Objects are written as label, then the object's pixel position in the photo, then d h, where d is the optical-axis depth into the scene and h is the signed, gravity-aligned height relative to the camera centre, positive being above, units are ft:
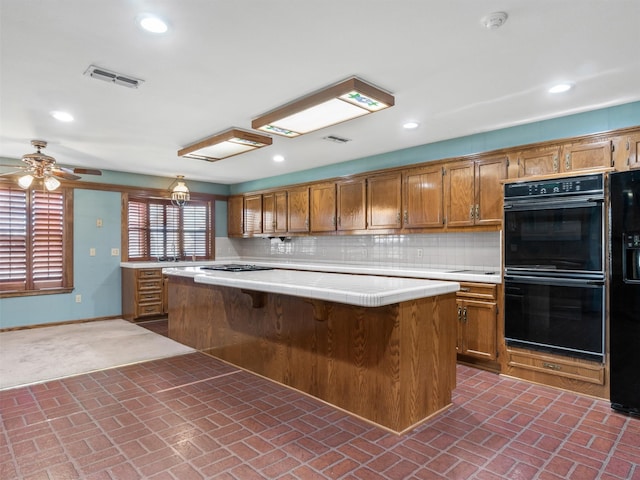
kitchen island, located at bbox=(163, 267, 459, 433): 8.15 -2.41
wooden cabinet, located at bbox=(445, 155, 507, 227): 12.87 +1.77
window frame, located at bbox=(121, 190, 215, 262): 20.90 +1.54
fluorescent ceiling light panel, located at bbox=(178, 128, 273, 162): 13.03 +3.54
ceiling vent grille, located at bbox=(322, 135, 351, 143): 14.17 +3.88
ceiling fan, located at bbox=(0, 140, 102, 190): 14.19 +2.70
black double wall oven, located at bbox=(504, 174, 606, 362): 10.04 -0.67
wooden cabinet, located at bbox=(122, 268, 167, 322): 19.49 -2.65
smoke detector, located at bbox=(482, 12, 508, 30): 6.53 +3.86
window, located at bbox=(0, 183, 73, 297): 17.46 +0.06
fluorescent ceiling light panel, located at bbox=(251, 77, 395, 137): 9.22 +3.52
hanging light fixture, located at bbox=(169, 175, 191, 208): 20.32 +2.65
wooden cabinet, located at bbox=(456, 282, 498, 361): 12.01 -2.54
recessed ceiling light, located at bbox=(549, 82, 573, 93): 9.37 +3.85
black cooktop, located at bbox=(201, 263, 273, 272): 13.87 -1.00
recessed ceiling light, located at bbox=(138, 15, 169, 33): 6.61 +3.87
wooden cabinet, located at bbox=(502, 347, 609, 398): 10.14 -3.63
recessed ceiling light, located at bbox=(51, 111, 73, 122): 11.41 +3.85
